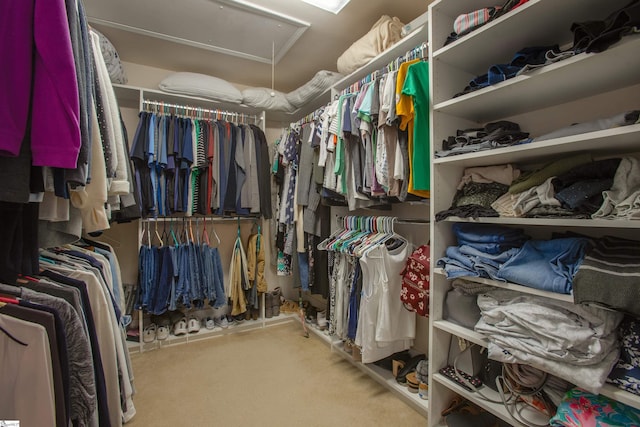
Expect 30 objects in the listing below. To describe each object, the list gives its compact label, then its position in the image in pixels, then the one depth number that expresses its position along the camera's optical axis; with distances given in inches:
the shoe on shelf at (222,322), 112.5
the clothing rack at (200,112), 105.5
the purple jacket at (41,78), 31.3
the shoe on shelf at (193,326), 107.1
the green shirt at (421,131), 60.9
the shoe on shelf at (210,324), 111.3
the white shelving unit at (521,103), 41.9
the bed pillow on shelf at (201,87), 101.8
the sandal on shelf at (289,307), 127.0
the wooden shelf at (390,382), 67.5
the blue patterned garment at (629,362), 37.2
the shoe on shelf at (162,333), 101.0
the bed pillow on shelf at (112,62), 84.4
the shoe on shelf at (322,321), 105.6
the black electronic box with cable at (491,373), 56.2
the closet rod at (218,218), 107.3
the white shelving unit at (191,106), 99.0
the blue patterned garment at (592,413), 38.6
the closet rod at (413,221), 72.6
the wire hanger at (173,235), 104.6
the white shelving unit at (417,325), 67.4
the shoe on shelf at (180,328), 105.4
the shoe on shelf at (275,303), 122.4
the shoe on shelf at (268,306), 122.0
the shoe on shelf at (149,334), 99.7
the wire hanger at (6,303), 33.0
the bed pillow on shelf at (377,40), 76.7
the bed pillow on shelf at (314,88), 97.9
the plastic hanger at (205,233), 114.6
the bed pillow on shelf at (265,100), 113.7
